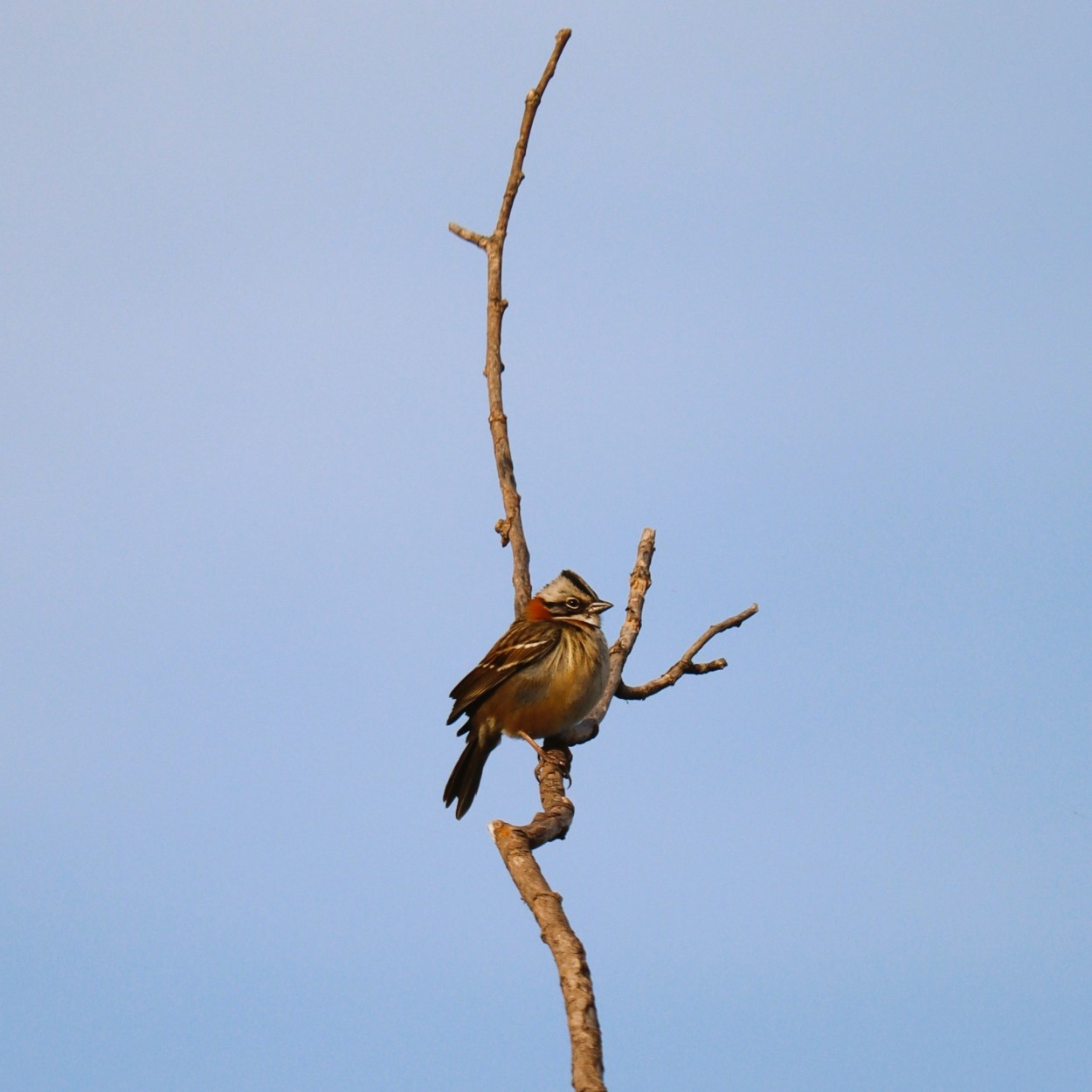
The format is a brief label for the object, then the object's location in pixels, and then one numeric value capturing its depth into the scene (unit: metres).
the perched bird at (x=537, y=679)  19.17
